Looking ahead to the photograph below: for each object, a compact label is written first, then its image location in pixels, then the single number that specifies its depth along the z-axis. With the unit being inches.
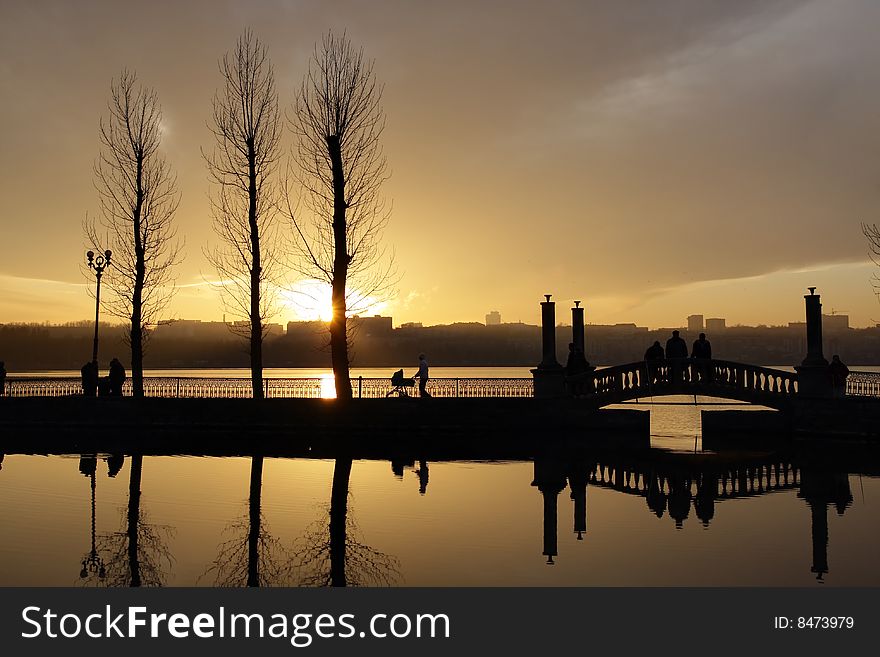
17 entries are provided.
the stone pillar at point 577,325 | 1208.8
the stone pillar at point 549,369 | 1085.8
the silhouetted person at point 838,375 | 1001.5
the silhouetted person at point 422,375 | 1159.0
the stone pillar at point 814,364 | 1011.3
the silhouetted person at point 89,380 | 1230.9
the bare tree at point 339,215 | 1103.0
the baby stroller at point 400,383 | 1184.2
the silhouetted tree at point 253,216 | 1192.8
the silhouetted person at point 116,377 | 1231.5
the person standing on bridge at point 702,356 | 1059.1
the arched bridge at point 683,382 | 1042.7
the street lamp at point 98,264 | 1355.8
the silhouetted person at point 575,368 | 1088.8
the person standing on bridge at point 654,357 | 1067.9
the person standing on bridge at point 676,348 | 1087.0
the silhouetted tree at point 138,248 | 1239.5
